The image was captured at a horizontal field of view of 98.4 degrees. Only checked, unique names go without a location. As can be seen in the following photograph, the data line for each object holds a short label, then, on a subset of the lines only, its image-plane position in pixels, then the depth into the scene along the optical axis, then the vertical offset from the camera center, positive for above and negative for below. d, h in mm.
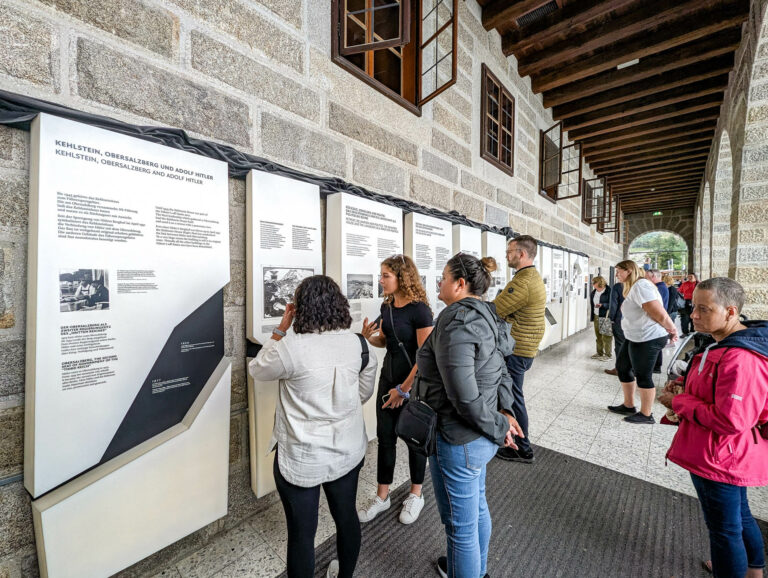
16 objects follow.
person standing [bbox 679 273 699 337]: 7221 -227
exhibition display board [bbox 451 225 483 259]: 3352 +521
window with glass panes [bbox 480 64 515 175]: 3967 +2150
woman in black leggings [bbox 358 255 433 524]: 1748 -330
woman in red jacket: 1091 -455
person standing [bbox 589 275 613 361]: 5203 -401
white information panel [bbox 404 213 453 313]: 2773 +382
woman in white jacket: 1150 -455
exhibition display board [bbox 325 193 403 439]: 2146 +289
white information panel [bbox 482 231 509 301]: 3859 +424
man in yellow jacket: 2311 -166
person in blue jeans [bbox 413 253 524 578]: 1117 -427
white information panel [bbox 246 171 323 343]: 1741 +256
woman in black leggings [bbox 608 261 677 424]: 2668 -340
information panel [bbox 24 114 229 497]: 1146 -9
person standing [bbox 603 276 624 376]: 3596 -284
